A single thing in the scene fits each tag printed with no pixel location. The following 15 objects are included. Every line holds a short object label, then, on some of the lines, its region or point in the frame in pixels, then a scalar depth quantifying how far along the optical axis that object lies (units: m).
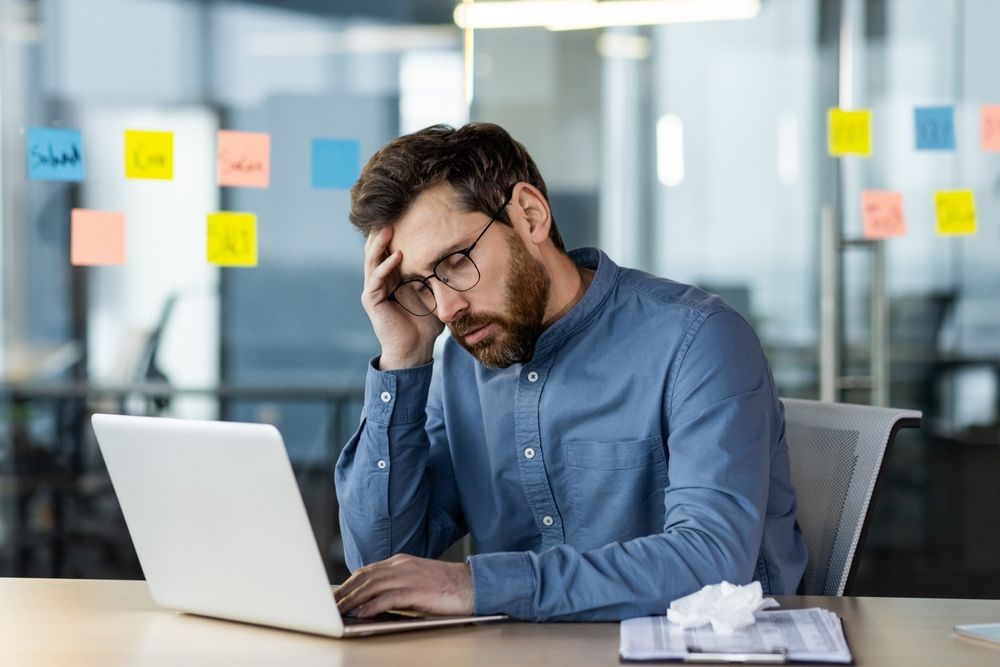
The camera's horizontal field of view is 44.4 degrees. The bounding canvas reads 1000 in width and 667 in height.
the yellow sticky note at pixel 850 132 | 3.41
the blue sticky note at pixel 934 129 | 3.41
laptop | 1.17
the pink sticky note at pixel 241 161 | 3.41
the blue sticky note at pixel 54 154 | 3.33
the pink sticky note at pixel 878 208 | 3.42
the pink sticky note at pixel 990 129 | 3.42
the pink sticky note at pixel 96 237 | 3.42
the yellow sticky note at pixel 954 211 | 3.43
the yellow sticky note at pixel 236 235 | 3.42
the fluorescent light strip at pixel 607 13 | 3.40
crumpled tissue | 1.19
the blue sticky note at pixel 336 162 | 3.36
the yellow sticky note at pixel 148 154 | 3.33
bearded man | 1.57
